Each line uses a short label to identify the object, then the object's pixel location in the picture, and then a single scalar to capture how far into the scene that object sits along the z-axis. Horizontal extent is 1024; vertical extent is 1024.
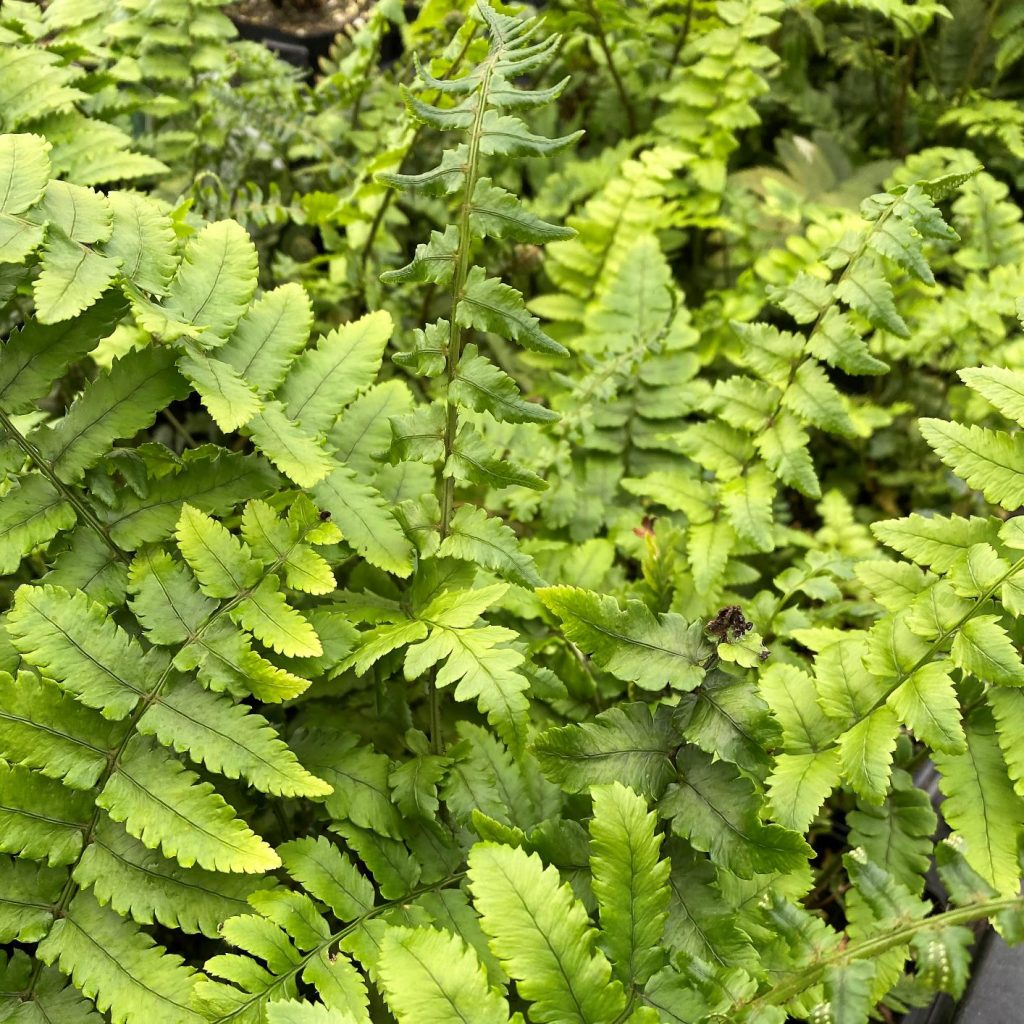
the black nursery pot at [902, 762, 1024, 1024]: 0.43
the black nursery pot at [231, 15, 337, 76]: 0.83
